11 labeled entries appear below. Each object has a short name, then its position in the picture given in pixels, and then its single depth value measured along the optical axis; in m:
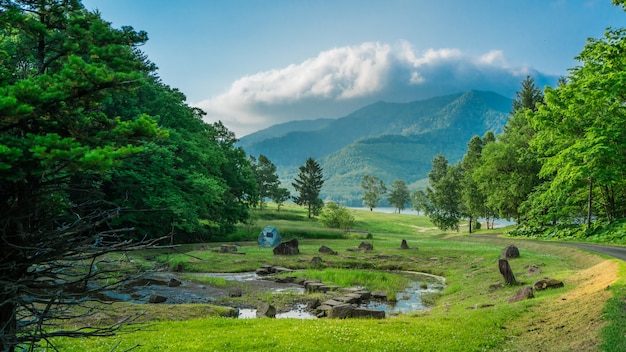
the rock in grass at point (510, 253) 34.26
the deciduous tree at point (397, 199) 198.25
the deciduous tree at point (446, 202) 88.31
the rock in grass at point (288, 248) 47.03
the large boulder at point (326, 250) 48.12
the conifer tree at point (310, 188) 122.00
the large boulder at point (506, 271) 25.55
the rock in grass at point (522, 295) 21.00
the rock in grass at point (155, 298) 23.36
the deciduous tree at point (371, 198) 197.77
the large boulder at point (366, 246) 51.10
